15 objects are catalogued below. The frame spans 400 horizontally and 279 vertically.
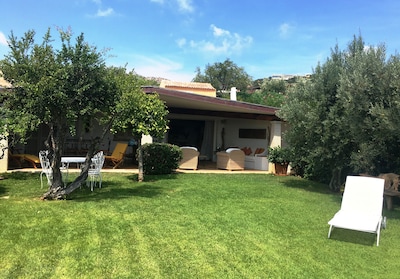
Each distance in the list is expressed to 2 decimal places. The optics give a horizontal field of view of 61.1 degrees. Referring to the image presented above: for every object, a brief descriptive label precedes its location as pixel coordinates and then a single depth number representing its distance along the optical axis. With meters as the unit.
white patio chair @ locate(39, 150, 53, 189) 8.02
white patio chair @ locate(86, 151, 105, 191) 8.58
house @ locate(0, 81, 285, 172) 12.81
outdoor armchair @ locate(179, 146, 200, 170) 13.37
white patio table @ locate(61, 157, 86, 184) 8.96
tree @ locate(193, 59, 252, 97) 46.34
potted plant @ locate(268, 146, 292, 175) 13.09
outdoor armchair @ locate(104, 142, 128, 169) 12.77
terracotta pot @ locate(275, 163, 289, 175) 13.48
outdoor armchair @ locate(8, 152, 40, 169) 11.88
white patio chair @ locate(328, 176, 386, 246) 5.64
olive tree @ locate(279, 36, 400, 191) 7.40
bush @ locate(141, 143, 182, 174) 11.69
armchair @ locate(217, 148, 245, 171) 14.18
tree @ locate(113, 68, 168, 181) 9.09
